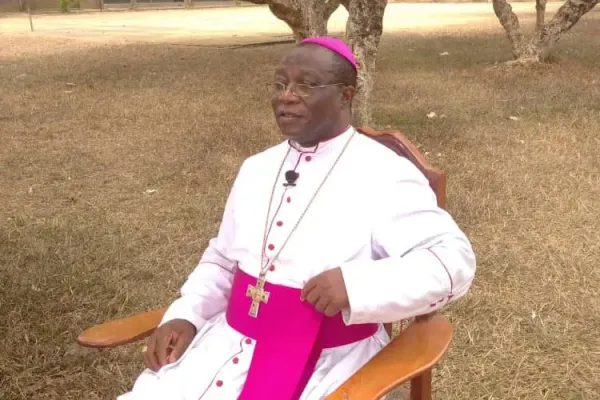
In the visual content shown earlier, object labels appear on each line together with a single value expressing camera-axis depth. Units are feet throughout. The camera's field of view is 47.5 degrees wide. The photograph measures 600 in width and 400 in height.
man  5.51
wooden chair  5.19
